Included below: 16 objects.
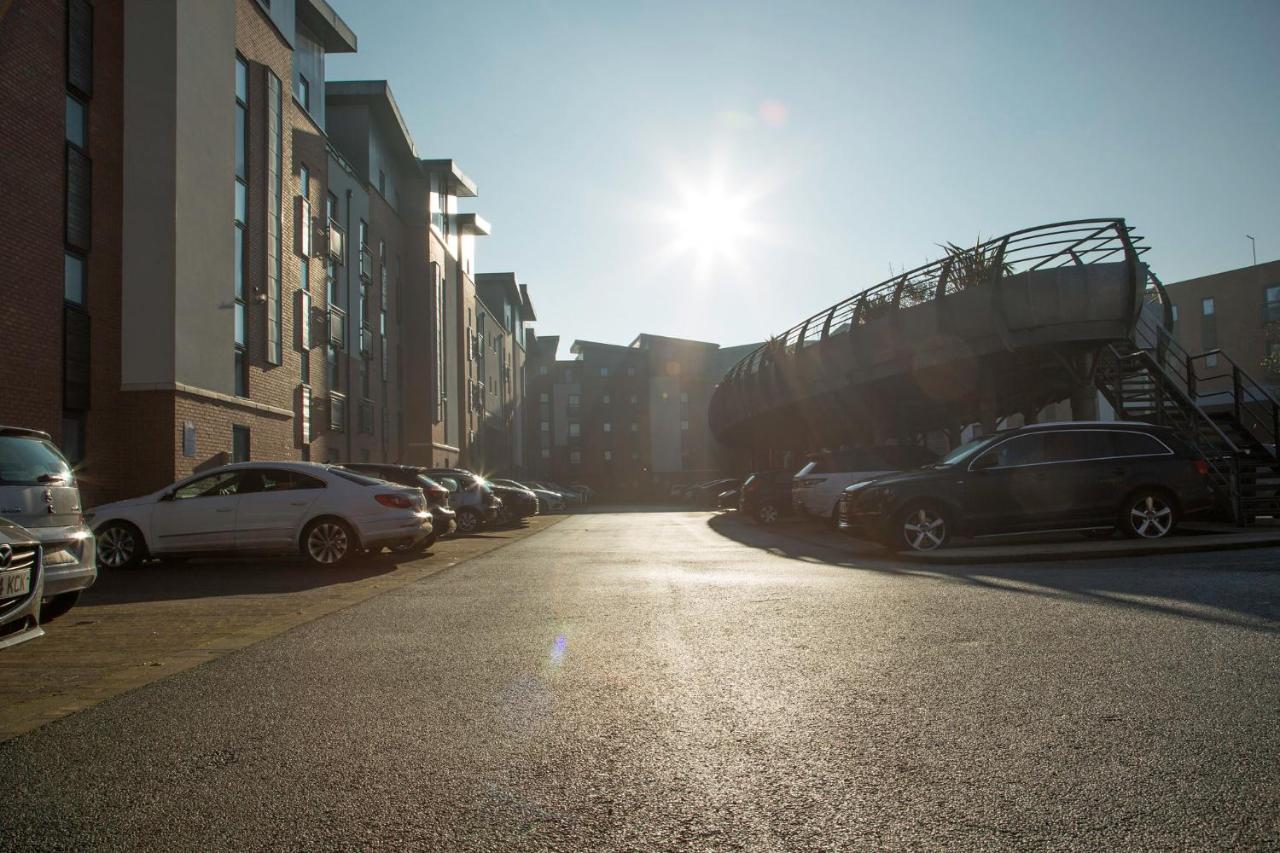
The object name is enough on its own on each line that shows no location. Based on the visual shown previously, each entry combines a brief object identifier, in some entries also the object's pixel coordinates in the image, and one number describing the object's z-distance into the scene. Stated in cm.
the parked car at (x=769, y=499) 2641
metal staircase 1483
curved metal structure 1691
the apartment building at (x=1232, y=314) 6041
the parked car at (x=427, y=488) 1702
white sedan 1351
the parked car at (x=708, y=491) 4909
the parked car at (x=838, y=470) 2047
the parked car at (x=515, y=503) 2798
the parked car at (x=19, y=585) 561
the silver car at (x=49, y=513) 700
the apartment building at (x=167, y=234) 1786
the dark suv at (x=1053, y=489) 1319
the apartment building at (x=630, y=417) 9112
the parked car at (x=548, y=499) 4353
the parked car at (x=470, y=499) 2297
